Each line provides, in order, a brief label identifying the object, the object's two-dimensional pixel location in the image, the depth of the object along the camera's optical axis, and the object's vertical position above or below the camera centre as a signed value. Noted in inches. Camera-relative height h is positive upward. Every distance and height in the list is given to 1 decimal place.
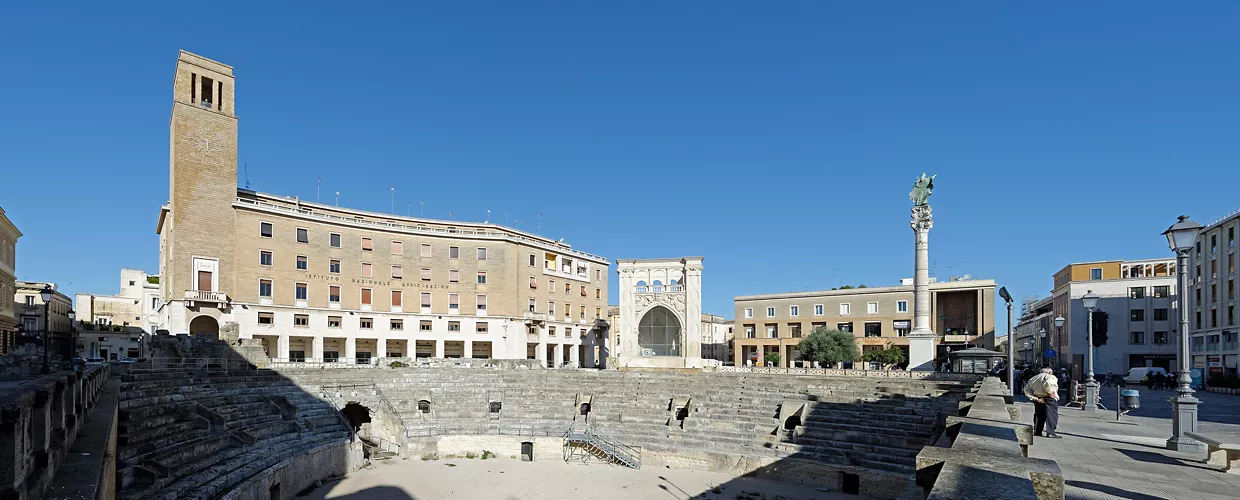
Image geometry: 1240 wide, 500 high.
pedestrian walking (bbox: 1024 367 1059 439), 580.7 -105.2
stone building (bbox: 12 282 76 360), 2517.6 -144.1
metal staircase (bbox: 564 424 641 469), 1117.1 -283.2
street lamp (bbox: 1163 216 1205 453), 561.4 -74.2
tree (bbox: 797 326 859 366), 2427.4 -238.5
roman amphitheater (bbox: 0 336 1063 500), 750.5 -224.1
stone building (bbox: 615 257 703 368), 1830.7 -89.5
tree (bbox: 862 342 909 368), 2431.1 -270.3
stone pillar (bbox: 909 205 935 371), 1593.3 +9.3
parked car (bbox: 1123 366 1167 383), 2020.2 -281.4
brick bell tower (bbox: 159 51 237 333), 1630.2 +207.7
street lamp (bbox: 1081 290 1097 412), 1007.6 -163.3
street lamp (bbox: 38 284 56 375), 837.1 -23.4
